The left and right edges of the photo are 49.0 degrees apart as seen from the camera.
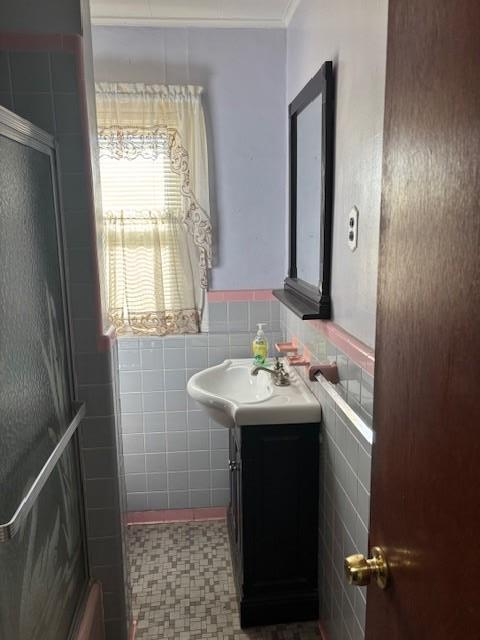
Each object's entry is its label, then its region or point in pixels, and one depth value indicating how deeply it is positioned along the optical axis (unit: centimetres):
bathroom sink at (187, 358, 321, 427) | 197
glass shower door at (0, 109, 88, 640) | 117
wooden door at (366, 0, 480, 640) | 59
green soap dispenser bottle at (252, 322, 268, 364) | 259
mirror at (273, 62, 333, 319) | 182
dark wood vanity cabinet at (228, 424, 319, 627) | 202
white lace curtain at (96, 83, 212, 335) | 250
